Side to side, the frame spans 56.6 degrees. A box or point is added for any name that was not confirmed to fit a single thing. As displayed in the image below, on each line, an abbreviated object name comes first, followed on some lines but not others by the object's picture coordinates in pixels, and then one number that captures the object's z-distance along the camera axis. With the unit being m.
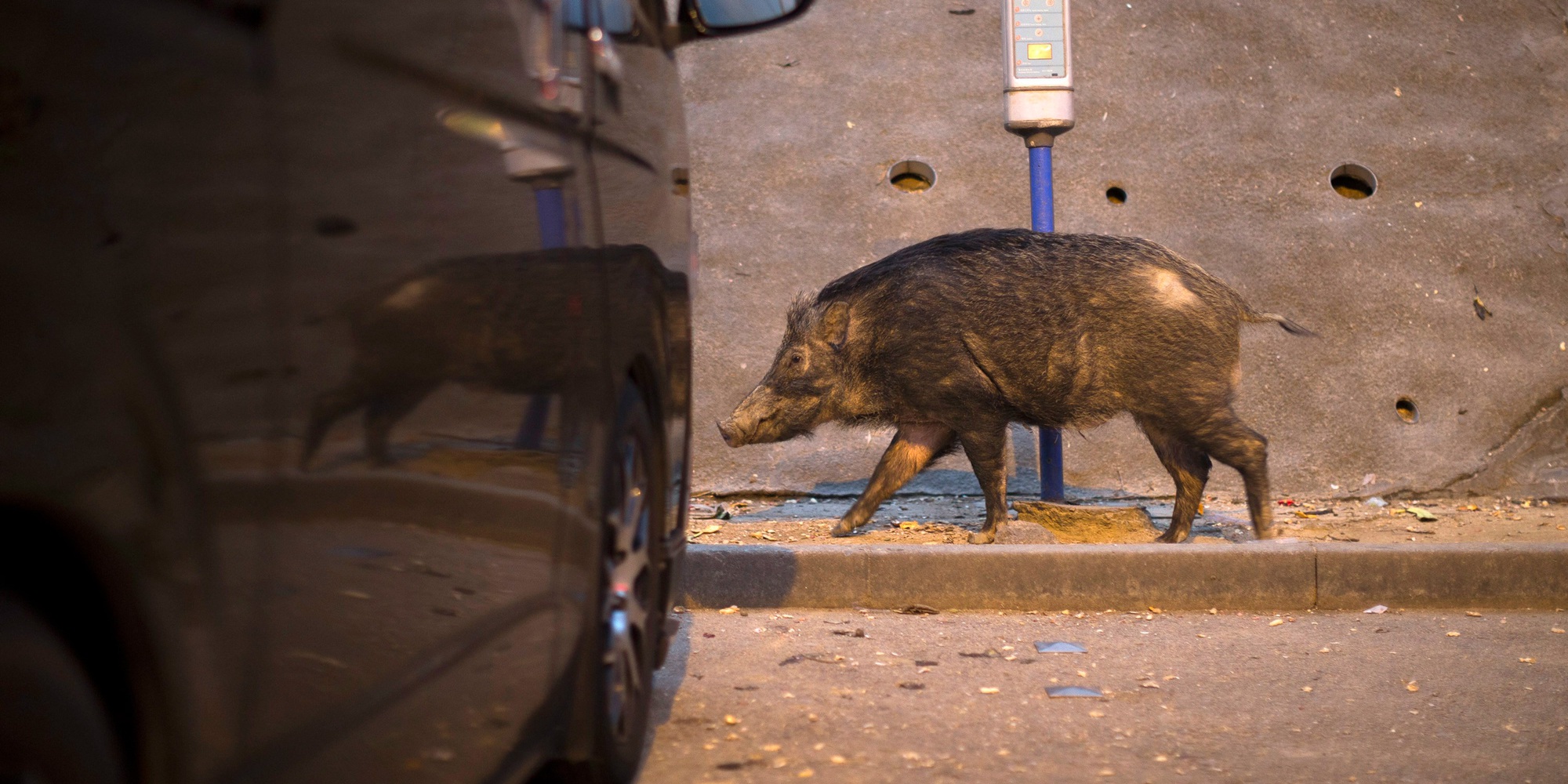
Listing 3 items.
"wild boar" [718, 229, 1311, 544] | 6.33
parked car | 1.07
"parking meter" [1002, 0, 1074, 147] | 6.51
